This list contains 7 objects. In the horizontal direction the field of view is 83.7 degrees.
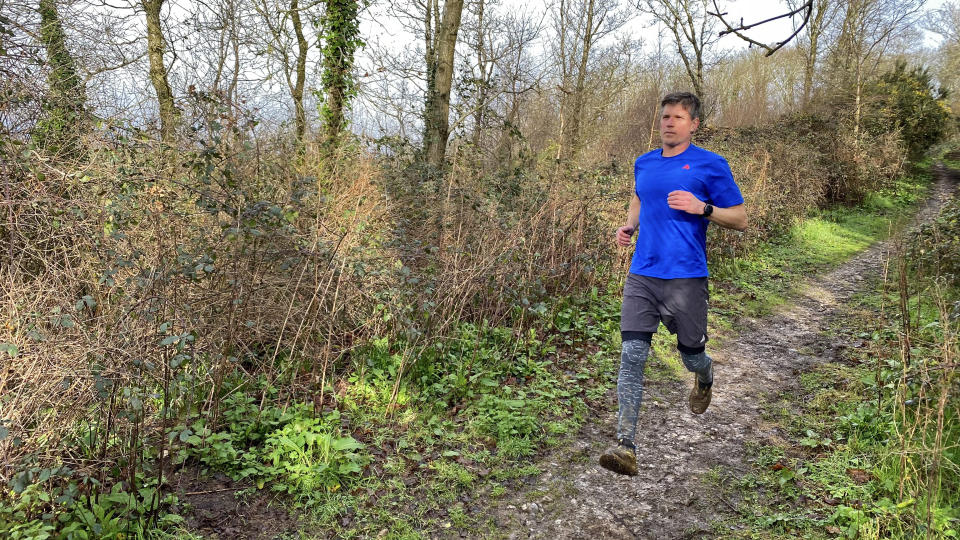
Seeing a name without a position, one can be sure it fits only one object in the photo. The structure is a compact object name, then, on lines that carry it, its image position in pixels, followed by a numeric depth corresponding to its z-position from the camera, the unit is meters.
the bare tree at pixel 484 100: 9.62
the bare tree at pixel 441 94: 9.39
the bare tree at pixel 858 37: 17.20
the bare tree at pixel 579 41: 20.90
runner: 3.37
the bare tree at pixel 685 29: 21.55
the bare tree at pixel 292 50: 8.28
